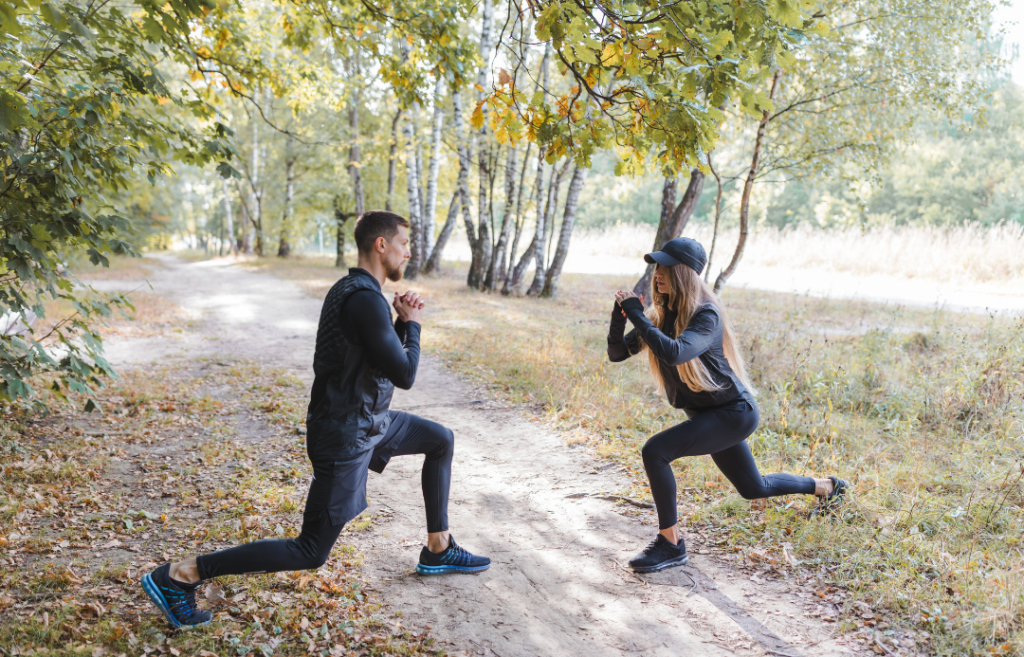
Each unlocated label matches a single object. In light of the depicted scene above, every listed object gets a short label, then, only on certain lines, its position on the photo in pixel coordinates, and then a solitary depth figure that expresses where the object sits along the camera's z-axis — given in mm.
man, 2850
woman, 3672
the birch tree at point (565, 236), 15041
